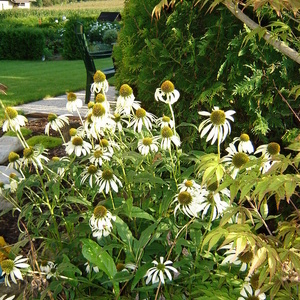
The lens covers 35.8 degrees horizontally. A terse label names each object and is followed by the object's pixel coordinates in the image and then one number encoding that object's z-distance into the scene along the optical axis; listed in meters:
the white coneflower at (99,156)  2.00
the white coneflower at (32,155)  2.05
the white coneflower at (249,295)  1.60
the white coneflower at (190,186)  1.84
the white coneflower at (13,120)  2.04
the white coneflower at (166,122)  2.02
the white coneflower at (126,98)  1.98
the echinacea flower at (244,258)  1.59
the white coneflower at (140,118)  2.03
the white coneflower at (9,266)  1.75
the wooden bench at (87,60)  6.40
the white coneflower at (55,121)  2.18
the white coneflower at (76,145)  2.08
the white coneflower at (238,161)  1.71
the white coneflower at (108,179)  1.89
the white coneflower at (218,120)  1.68
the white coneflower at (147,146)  1.96
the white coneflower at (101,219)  1.77
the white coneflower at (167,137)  1.89
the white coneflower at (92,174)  2.04
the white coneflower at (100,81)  2.07
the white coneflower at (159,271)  1.70
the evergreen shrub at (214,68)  2.49
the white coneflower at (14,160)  2.21
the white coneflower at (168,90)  1.94
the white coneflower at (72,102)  2.13
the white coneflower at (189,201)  1.75
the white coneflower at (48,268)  1.99
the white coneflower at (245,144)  1.96
